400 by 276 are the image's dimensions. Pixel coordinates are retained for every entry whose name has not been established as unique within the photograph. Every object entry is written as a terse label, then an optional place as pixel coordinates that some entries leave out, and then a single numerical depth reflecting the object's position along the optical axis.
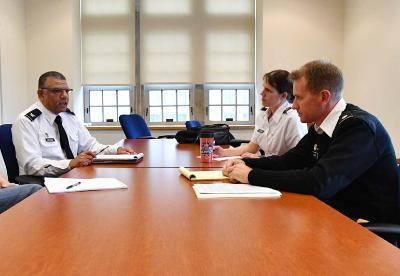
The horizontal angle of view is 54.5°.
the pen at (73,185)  1.49
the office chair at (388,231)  1.22
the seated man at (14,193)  1.87
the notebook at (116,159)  2.25
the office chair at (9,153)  2.37
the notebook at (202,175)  1.71
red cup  2.30
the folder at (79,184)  1.46
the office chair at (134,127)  4.37
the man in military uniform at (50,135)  2.33
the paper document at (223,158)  2.43
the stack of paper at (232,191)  1.36
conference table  0.75
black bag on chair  3.54
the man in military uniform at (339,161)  1.39
